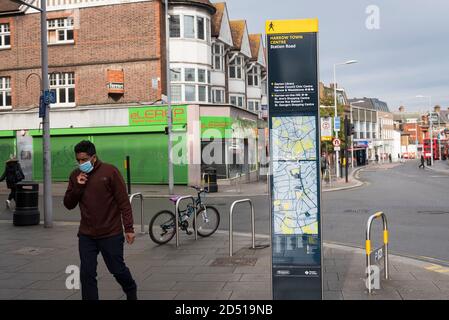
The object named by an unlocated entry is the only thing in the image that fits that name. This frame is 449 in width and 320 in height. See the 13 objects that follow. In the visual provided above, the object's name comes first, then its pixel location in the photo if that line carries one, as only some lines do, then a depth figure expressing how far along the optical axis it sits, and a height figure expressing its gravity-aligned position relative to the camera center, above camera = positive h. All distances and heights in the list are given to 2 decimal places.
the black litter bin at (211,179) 23.09 -1.04
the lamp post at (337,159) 34.41 -0.34
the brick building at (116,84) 27.19 +4.34
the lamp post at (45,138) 12.09 +0.56
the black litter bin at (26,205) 12.07 -1.12
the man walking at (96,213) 4.99 -0.55
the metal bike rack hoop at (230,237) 8.40 -1.40
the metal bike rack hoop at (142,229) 11.05 -1.61
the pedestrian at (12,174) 16.28 -0.44
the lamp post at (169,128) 21.56 +1.35
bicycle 9.54 -1.33
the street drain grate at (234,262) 7.72 -1.71
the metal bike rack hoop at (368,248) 5.93 -1.23
